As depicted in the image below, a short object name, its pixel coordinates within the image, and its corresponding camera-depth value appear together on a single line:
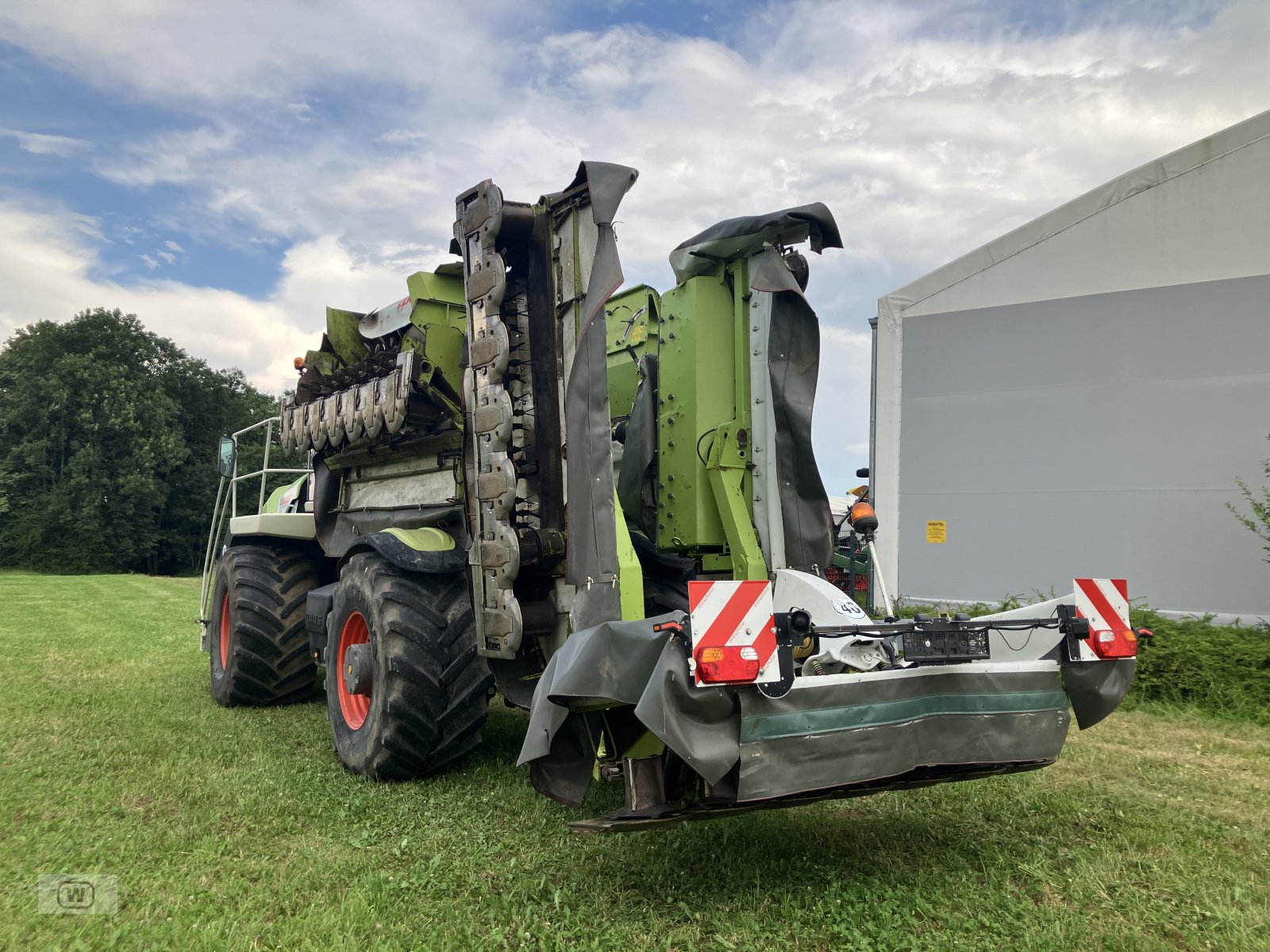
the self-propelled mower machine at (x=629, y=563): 2.90
